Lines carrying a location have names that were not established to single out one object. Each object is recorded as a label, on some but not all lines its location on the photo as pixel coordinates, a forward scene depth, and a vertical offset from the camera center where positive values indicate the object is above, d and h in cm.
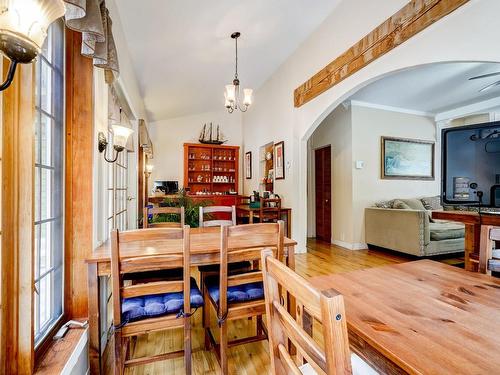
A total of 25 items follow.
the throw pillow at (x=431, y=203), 492 -34
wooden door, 552 -15
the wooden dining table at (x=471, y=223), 197 -30
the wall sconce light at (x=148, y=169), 546 +39
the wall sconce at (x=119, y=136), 202 +41
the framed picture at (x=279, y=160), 479 +51
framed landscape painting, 496 +55
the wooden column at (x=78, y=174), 154 +8
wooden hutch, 670 +50
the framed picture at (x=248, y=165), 656 +57
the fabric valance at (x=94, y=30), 96 +74
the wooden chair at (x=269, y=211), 435 -43
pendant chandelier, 356 +133
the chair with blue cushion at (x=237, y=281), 147 -58
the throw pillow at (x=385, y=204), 475 -34
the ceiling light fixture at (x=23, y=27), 62 +40
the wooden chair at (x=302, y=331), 51 -35
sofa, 385 -73
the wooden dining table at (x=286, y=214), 448 -49
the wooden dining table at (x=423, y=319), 63 -43
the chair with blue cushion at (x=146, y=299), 131 -61
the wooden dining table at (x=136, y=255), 144 -42
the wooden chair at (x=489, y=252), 127 -34
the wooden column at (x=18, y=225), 92 -14
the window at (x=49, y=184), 129 +2
